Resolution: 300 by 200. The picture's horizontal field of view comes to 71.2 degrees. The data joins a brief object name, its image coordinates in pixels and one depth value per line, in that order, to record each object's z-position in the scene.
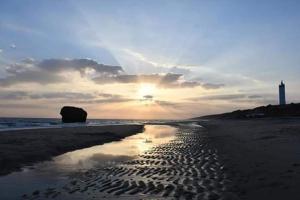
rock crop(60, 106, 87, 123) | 62.53
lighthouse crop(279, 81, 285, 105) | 65.83
